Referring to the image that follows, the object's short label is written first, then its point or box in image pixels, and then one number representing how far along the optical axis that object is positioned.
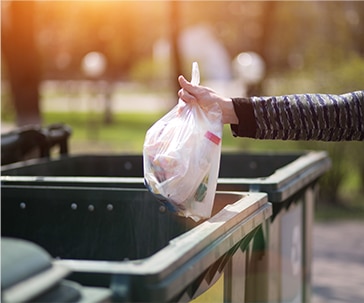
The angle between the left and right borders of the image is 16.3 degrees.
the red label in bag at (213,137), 4.09
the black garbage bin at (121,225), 4.02
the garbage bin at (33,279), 2.32
